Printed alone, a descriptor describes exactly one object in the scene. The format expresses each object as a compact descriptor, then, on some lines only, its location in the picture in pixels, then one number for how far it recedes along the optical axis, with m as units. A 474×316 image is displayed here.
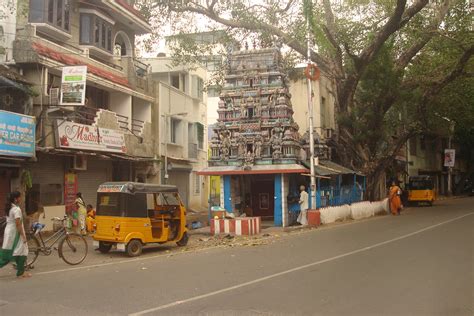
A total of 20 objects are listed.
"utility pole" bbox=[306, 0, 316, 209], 20.03
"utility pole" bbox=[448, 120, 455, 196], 41.53
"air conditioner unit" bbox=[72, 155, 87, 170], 18.90
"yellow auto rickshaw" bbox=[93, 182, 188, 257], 12.23
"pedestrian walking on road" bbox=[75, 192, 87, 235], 17.72
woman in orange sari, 26.58
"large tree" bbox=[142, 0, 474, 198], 23.05
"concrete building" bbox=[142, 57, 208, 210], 26.14
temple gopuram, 20.95
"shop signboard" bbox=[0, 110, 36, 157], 14.34
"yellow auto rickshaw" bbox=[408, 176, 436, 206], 35.12
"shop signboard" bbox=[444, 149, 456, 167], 47.31
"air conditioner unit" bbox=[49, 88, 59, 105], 17.11
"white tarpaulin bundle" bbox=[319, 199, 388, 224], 20.86
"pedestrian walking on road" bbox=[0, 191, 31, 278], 8.99
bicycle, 10.20
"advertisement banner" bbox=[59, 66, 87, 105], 16.92
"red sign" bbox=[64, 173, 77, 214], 18.73
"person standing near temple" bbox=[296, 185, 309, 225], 20.22
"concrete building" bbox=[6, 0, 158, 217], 16.98
